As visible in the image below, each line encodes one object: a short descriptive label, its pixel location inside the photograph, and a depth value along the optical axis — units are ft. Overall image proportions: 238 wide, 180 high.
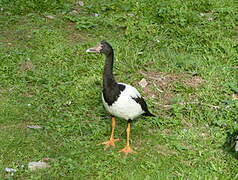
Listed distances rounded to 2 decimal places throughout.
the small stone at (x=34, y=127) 40.27
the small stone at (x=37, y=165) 34.68
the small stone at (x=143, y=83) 48.34
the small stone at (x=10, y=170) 34.04
